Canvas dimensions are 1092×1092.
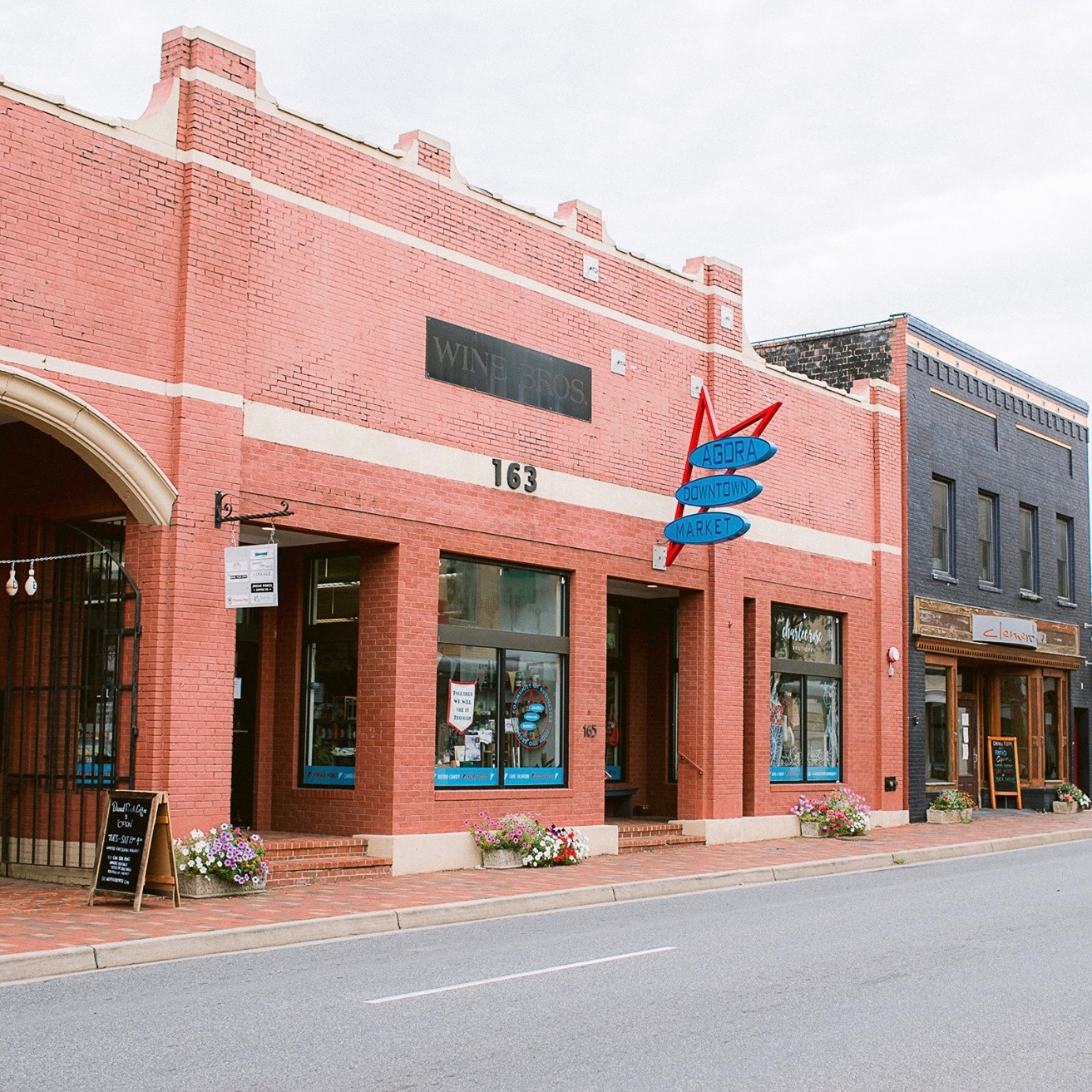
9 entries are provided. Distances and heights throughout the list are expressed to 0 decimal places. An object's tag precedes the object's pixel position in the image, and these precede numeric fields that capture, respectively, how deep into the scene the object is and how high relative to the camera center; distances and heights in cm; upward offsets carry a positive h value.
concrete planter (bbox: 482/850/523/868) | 1666 -191
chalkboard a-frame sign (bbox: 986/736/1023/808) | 2895 -136
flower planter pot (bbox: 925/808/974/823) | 2538 -207
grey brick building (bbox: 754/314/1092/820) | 2580 +285
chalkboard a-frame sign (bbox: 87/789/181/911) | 1239 -140
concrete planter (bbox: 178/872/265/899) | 1332 -182
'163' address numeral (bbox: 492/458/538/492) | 1750 +265
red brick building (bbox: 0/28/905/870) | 1377 +220
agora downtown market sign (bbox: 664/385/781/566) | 1853 +274
